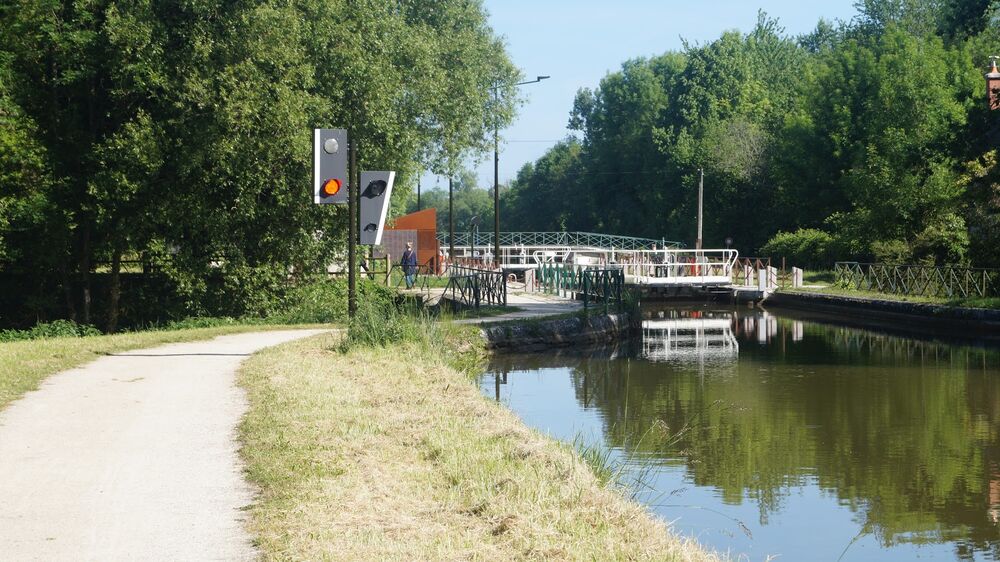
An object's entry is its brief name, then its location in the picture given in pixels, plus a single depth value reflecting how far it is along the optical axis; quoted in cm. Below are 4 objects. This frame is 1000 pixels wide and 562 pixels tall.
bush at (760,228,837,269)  5384
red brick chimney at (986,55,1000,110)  4609
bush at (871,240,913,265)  4238
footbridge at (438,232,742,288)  4712
